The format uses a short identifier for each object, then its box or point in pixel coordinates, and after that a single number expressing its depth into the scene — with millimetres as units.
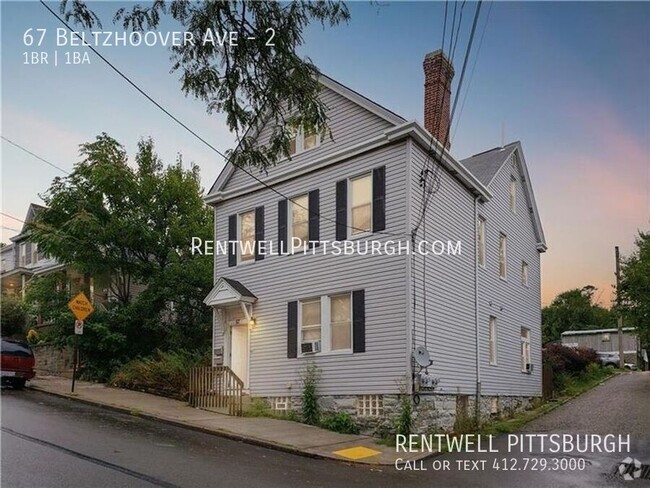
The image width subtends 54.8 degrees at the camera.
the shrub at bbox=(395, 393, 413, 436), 13695
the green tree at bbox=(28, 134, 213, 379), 23344
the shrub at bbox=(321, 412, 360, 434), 14562
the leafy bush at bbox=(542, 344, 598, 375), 28109
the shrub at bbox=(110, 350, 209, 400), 18969
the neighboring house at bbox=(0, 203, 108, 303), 38031
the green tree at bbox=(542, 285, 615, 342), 63156
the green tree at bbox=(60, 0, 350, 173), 7586
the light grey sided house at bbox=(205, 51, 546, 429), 14781
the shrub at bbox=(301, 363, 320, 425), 15539
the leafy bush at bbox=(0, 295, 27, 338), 33062
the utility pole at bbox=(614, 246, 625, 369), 30438
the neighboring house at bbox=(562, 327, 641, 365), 43250
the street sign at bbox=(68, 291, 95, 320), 18938
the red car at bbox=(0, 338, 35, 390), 19219
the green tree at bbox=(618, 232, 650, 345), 27078
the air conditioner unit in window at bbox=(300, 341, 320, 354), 15945
